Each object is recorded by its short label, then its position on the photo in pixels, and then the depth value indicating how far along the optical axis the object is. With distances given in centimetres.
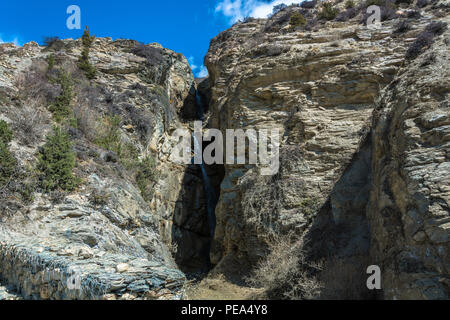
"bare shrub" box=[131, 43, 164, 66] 2365
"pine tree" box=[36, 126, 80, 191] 951
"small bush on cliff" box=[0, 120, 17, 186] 877
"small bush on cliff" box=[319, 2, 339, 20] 1811
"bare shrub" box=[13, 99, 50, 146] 1029
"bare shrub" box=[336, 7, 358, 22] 1684
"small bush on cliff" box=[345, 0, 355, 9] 1859
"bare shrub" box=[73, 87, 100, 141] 1398
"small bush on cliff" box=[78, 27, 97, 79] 1969
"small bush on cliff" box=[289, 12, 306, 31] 1883
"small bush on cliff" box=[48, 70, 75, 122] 1353
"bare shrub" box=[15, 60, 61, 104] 1340
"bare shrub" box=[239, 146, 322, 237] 1131
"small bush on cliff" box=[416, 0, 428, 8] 1543
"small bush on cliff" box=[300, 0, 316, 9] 2139
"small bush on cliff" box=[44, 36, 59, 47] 2216
